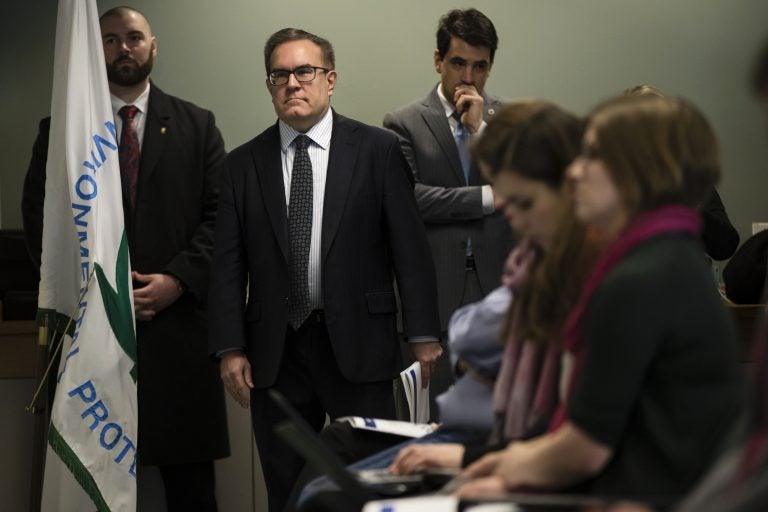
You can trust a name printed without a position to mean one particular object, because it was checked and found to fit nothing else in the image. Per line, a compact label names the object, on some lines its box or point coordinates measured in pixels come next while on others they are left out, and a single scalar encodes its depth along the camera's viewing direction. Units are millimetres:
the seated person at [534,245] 3627
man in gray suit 7742
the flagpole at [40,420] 7707
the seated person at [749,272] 8406
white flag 7285
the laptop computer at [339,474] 3695
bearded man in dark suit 7879
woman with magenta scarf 3094
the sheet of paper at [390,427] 4992
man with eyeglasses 6848
